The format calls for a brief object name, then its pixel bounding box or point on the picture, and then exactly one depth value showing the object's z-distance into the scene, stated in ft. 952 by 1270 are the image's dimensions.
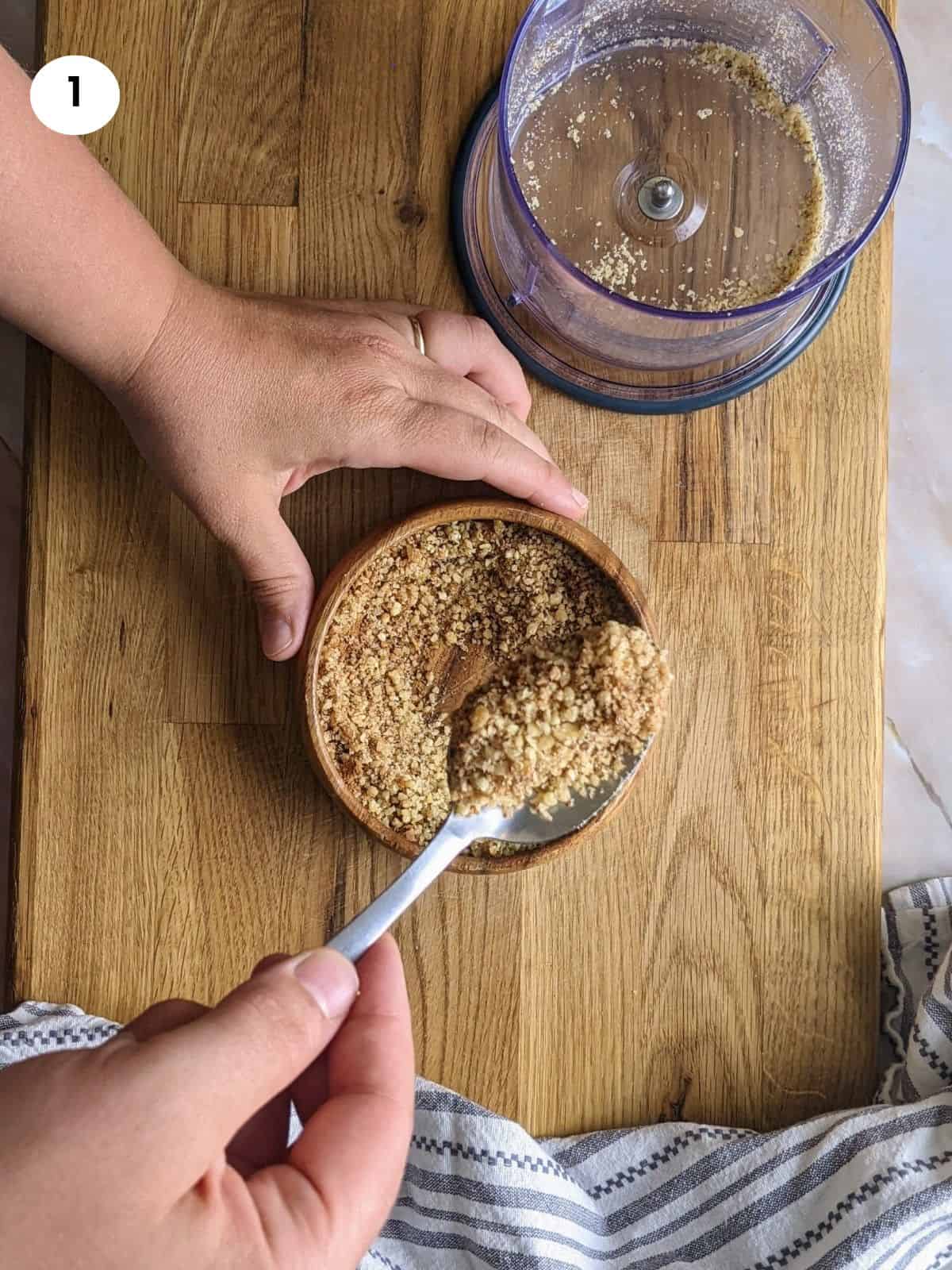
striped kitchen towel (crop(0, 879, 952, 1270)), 2.37
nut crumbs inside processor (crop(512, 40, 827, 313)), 2.39
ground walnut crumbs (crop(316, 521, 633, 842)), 2.31
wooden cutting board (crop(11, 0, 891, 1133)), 2.48
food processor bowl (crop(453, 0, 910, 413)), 2.38
